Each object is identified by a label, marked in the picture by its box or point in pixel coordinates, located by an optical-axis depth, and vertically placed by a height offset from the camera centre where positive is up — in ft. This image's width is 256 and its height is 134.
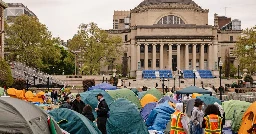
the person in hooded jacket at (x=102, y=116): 52.65 -4.58
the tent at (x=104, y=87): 115.55 -3.36
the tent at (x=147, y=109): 74.35 -5.45
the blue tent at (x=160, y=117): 65.62 -5.90
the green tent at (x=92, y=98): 79.15 -4.12
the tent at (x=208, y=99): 74.79 -3.97
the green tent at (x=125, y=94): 89.83 -3.99
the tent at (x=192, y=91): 98.96 -3.62
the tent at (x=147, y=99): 89.99 -4.80
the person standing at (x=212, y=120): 44.16 -4.18
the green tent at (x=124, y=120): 51.62 -4.90
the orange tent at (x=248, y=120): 48.03 -4.57
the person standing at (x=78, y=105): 57.28 -3.76
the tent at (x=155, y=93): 104.38 -4.25
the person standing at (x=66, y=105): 55.67 -3.67
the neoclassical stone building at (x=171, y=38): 310.65 +21.51
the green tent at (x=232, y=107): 62.54 -4.30
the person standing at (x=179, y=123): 44.09 -4.44
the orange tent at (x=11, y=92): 100.83 -4.02
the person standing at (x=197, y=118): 47.14 -4.35
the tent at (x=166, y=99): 81.96 -4.42
